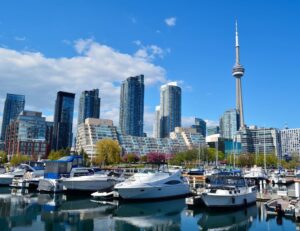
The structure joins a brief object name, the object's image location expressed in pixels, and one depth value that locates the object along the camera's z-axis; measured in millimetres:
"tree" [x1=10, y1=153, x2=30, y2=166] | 144450
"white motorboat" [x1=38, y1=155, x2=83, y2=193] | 57094
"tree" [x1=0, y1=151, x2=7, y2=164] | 155562
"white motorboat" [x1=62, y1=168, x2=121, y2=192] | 53875
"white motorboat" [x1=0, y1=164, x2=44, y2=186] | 69938
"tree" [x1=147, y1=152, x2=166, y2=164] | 159925
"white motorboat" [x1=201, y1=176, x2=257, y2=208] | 38781
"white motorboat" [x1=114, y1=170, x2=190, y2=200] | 45219
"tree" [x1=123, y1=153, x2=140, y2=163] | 172188
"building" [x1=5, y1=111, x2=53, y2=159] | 193750
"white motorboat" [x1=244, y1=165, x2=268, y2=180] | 81362
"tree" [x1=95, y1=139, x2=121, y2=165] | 138125
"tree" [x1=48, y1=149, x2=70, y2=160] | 149075
